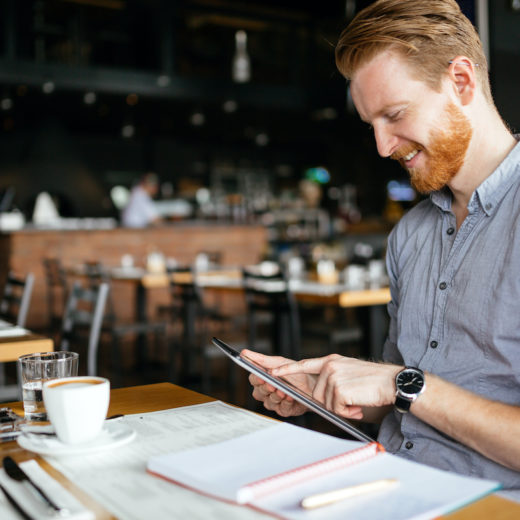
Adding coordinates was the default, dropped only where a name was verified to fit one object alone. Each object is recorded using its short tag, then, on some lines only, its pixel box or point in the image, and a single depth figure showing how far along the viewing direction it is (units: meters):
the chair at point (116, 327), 4.94
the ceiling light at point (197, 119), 11.01
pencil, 0.73
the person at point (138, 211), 8.95
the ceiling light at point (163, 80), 9.39
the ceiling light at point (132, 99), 9.45
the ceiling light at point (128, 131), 12.17
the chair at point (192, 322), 4.21
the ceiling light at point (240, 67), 9.59
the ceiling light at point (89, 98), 9.27
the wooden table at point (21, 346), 2.02
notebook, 0.73
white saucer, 0.93
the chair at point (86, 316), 3.10
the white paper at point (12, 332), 2.23
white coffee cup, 0.91
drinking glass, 1.15
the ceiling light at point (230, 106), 10.04
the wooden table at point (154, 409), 0.73
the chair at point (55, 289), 5.81
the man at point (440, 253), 1.13
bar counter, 7.46
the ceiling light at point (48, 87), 8.59
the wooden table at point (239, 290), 3.85
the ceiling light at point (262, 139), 13.39
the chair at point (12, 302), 2.96
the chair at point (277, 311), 4.01
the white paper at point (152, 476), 0.75
